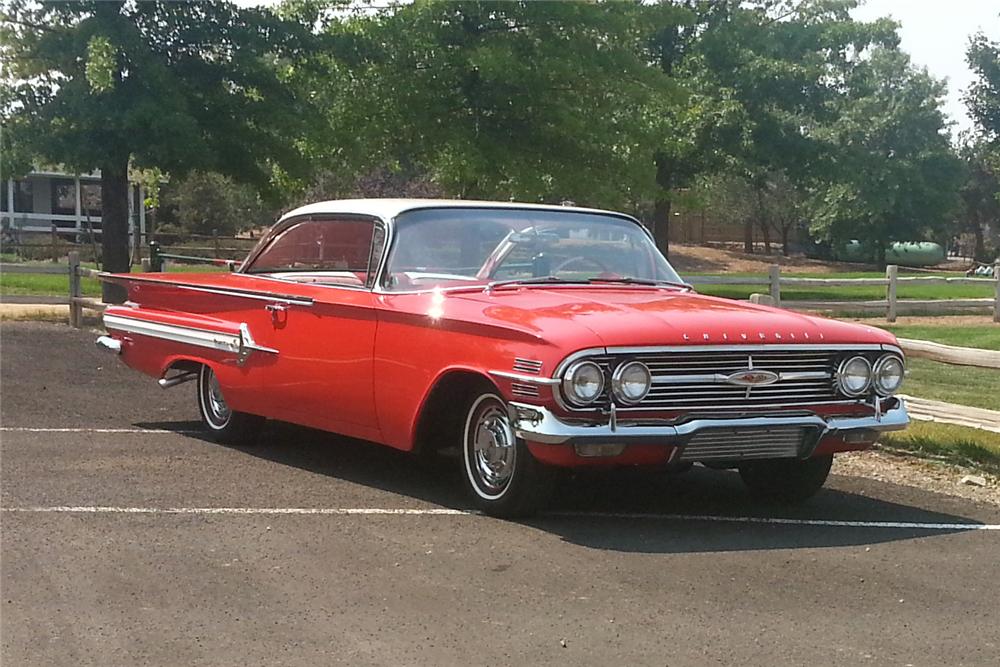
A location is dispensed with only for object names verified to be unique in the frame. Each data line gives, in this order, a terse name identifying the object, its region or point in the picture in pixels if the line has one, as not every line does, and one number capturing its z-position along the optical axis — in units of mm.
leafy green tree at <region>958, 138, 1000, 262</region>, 62312
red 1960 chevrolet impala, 6238
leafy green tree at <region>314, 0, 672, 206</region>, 19344
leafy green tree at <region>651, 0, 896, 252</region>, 30297
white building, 42312
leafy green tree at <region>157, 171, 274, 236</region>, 44688
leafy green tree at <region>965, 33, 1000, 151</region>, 58750
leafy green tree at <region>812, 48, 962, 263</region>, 52344
